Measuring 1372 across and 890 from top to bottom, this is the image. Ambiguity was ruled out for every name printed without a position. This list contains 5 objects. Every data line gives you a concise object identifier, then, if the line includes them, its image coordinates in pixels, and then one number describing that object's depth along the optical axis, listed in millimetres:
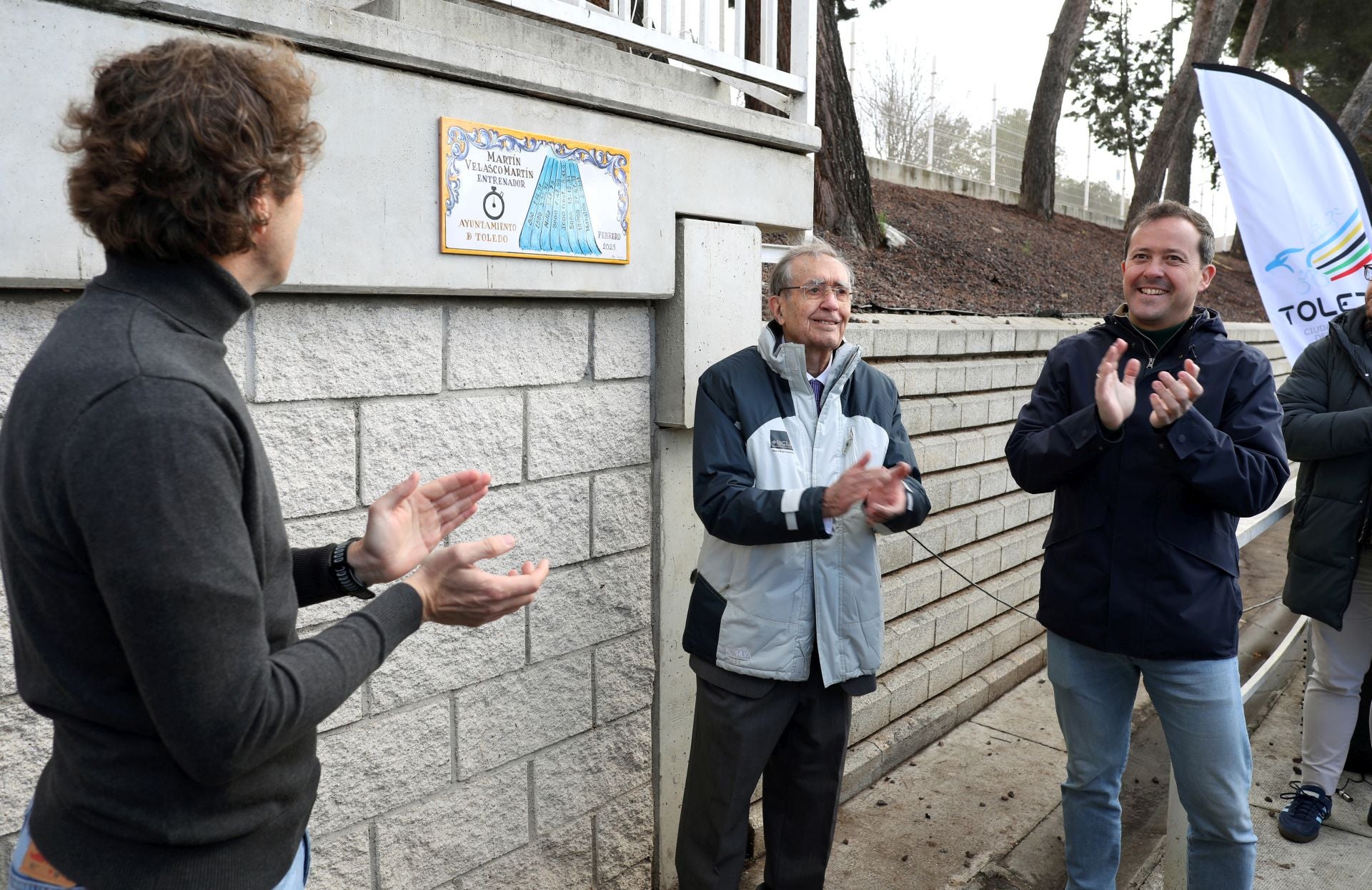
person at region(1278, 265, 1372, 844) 4051
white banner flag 4695
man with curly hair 1250
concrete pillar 3521
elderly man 2990
